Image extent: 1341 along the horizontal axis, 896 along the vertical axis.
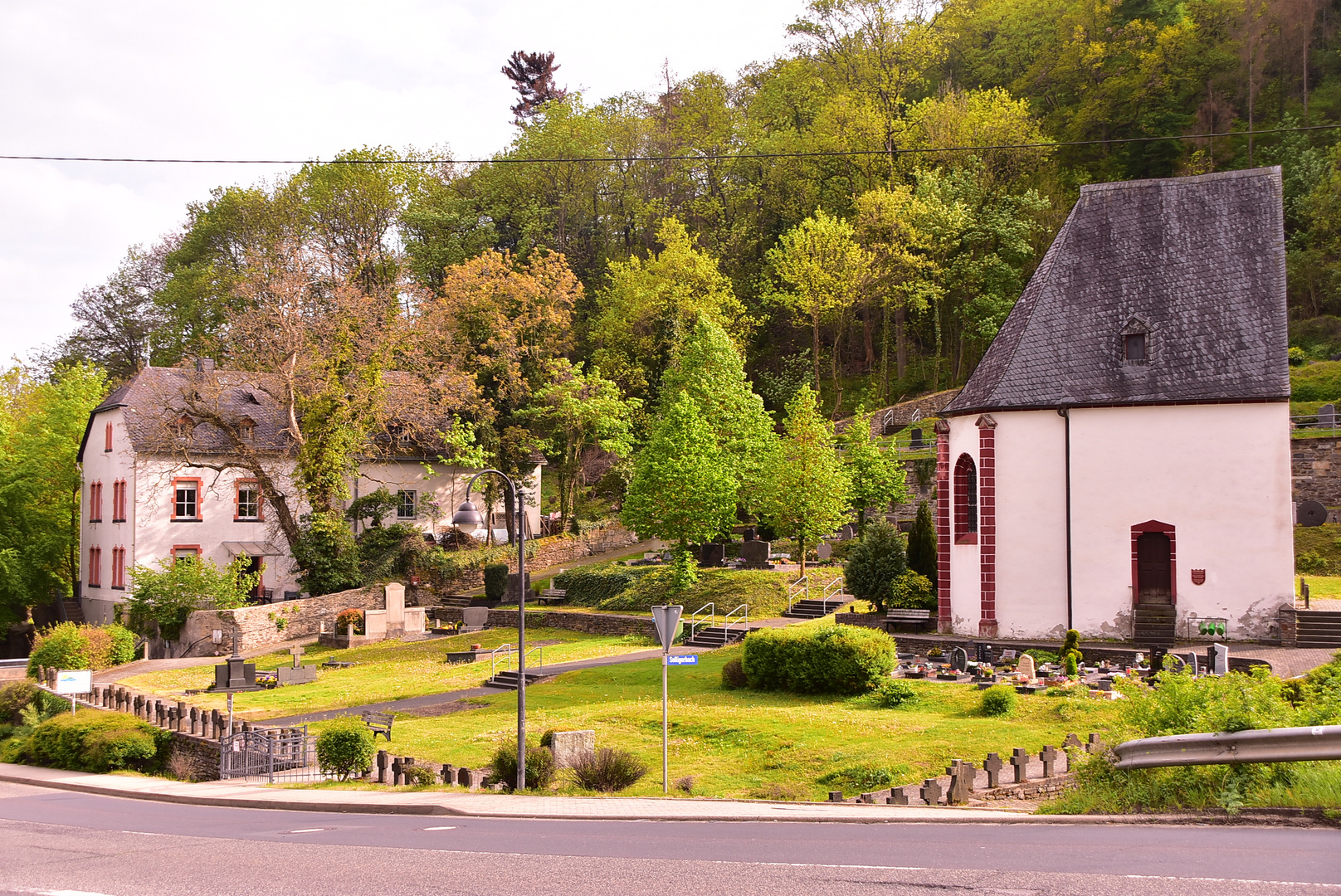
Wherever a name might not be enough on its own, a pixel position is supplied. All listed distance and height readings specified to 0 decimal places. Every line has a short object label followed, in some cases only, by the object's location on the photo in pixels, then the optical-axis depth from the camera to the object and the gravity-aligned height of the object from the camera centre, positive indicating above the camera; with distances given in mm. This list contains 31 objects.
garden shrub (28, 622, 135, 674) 36062 -4930
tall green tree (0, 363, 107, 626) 53469 +785
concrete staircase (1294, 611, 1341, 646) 26047 -2987
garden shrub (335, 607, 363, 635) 40531 -4340
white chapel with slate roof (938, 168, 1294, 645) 27688 +2036
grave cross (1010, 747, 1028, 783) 15531 -3764
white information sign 27203 -4566
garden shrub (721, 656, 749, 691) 25750 -4130
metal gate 21031 -5140
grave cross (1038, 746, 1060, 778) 15500 -3711
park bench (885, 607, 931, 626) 30953 -3169
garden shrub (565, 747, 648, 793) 17125 -4334
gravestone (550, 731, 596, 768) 17703 -4116
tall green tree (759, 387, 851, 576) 37719 +930
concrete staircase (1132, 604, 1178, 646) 27703 -3035
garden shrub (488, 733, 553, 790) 17375 -4334
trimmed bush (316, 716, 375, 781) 19438 -4504
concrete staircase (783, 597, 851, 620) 34656 -3297
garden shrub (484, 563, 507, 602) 43562 -3006
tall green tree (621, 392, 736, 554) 38250 +930
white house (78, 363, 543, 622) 45312 +1180
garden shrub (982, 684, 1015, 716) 21016 -3884
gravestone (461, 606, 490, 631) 41219 -4288
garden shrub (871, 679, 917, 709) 22703 -4061
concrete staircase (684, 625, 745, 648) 32969 -4039
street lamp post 16875 -1299
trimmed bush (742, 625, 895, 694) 24031 -3509
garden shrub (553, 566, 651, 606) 41312 -2945
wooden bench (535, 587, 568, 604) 42812 -3556
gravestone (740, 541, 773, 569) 40078 -1713
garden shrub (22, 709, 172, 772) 24391 -5587
